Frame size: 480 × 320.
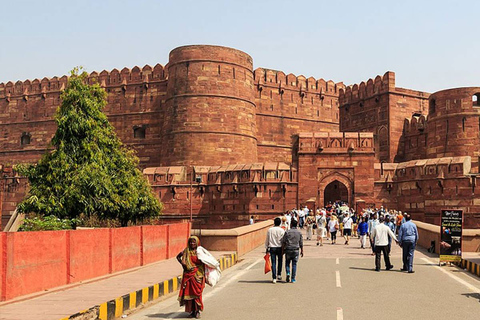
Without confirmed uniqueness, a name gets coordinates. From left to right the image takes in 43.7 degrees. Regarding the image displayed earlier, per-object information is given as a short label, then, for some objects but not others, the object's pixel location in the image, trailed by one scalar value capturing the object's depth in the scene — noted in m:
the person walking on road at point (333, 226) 18.41
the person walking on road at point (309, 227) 20.45
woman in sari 6.97
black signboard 12.12
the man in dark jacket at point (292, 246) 9.82
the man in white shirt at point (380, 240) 11.42
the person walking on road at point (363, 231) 16.72
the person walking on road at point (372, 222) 15.83
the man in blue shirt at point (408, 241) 11.23
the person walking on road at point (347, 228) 18.39
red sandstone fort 27.55
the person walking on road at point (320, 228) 17.88
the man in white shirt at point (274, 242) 10.02
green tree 16.39
